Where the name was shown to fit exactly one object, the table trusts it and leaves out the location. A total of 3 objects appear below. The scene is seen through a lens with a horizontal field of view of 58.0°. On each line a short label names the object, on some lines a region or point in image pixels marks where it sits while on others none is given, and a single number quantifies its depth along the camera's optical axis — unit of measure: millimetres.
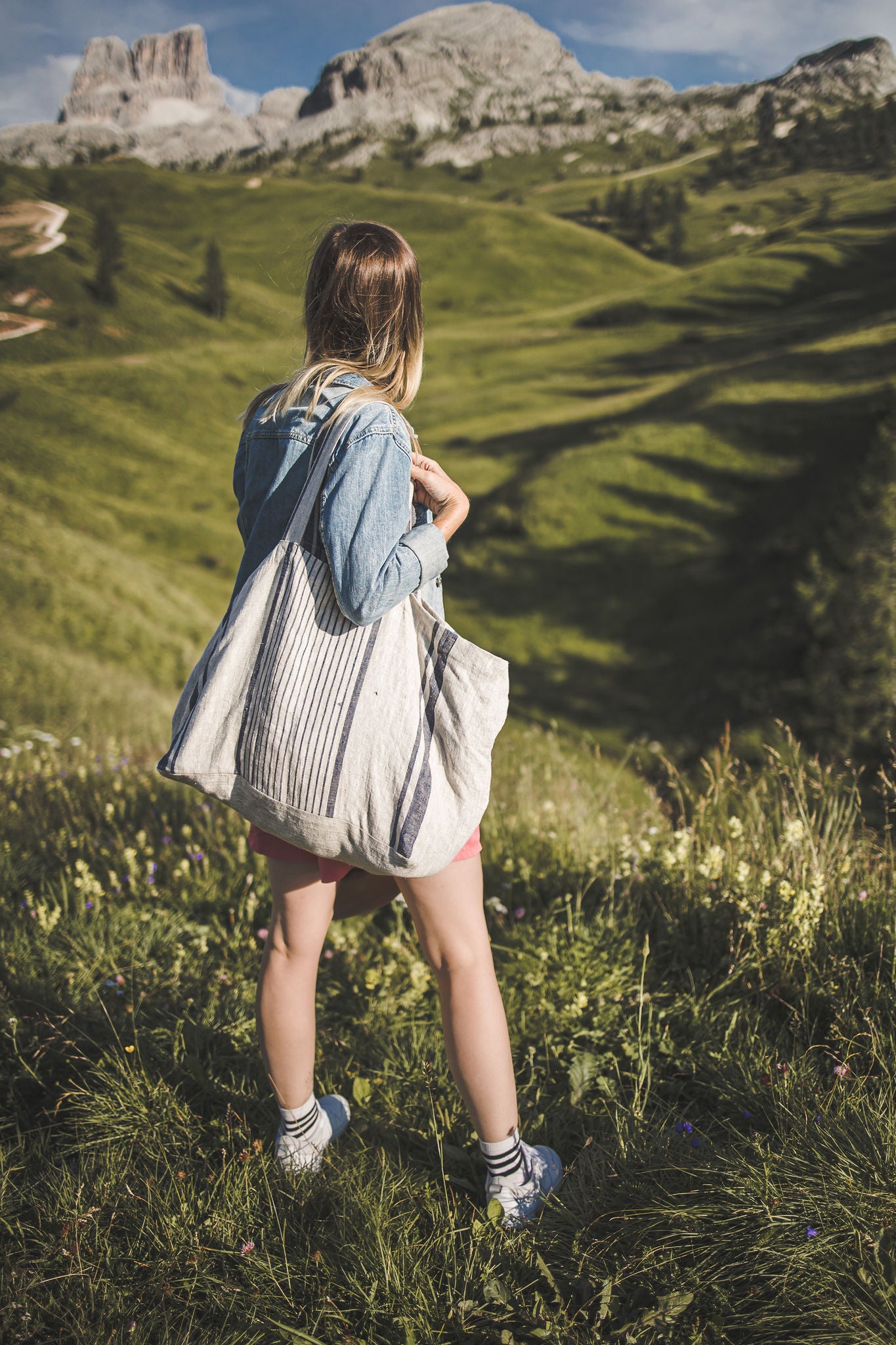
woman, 1982
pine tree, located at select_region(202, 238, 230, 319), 82750
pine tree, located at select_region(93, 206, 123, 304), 75688
